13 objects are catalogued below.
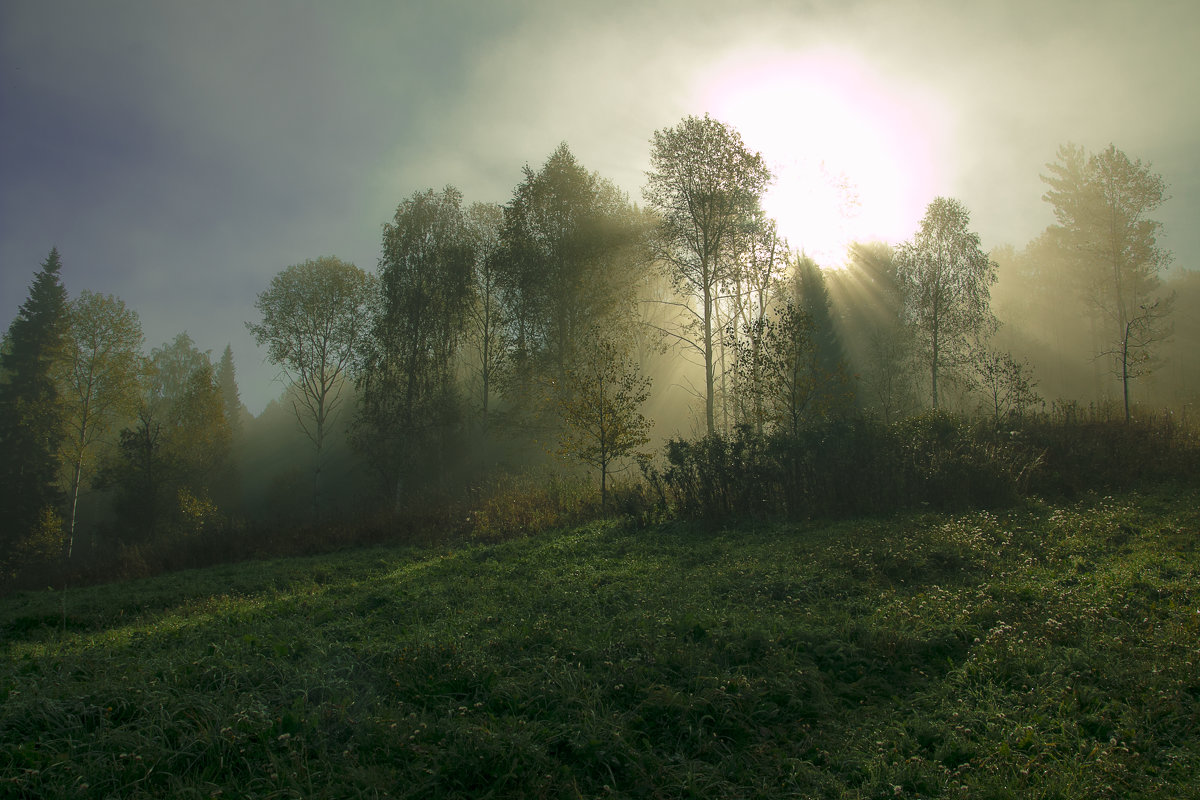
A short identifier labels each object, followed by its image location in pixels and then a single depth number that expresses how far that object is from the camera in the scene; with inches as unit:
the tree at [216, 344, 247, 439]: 2604.1
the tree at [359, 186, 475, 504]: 1110.4
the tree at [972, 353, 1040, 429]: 529.2
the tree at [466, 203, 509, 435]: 1083.9
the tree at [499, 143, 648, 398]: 973.2
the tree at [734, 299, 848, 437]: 524.1
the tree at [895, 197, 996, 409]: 1122.7
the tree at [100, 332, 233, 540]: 1029.2
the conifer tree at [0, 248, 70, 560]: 1063.0
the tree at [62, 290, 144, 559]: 1091.9
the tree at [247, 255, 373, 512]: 1224.8
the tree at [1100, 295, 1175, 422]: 1173.1
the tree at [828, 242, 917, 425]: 1218.0
